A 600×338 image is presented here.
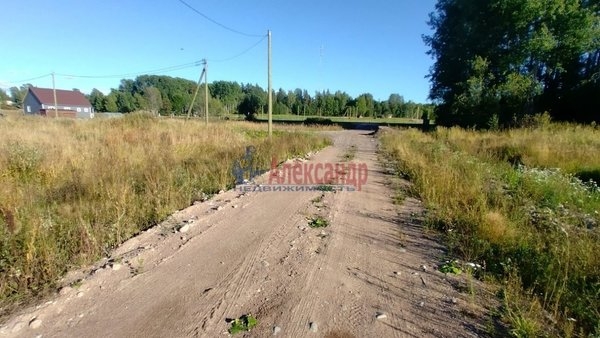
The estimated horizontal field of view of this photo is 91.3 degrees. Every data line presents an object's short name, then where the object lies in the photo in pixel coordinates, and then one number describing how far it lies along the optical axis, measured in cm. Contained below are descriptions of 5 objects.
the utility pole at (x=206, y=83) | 2325
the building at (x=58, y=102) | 6719
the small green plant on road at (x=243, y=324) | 238
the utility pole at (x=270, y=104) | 1558
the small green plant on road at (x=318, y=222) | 472
